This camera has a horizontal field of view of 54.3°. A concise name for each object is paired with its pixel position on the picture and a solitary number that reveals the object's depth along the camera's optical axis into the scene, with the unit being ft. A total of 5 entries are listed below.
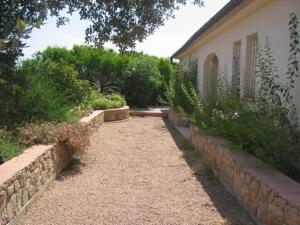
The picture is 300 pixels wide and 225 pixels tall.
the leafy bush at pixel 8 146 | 12.29
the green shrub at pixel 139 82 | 46.45
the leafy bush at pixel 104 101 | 33.80
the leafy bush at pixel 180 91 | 31.06
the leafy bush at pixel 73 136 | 16.14
